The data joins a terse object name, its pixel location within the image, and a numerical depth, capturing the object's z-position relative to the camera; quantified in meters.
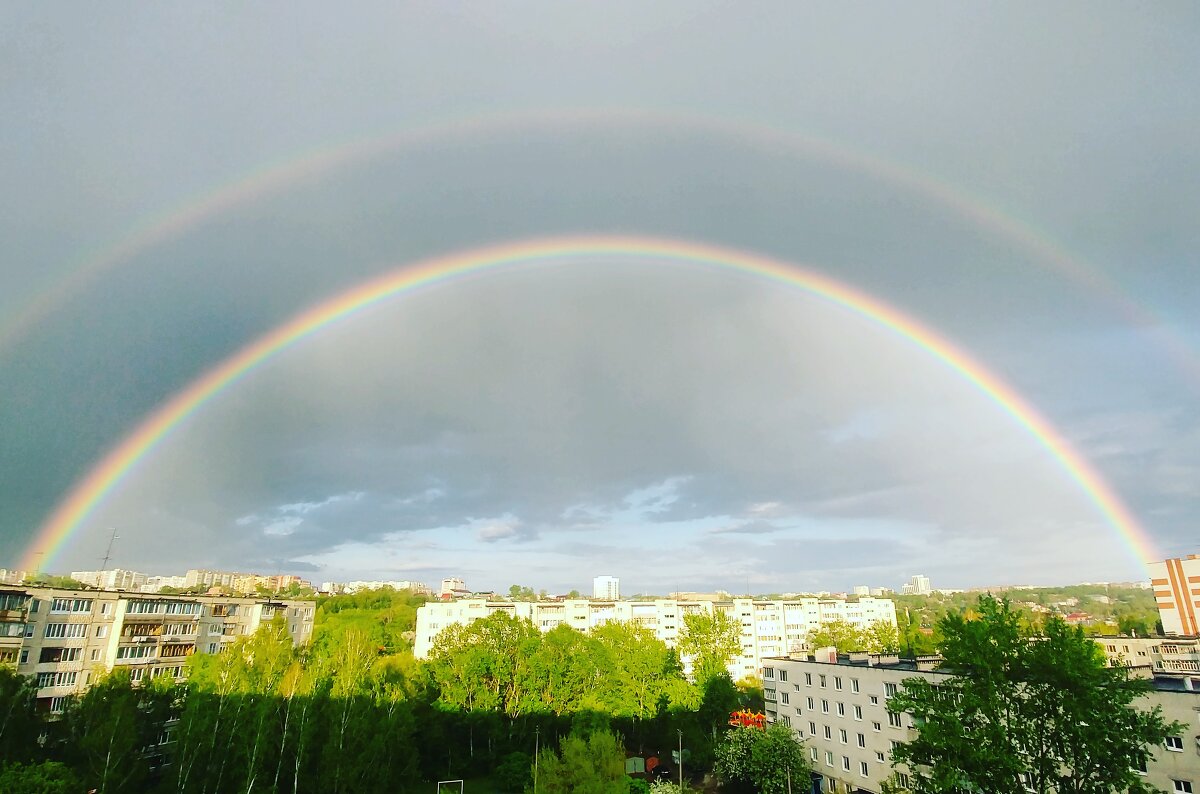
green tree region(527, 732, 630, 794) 32.19
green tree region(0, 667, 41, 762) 35.06
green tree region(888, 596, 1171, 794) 18.73
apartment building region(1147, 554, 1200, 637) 97.44
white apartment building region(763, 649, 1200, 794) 39.34
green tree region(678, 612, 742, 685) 58.38
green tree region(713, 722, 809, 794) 40.56
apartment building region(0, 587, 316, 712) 45.78
